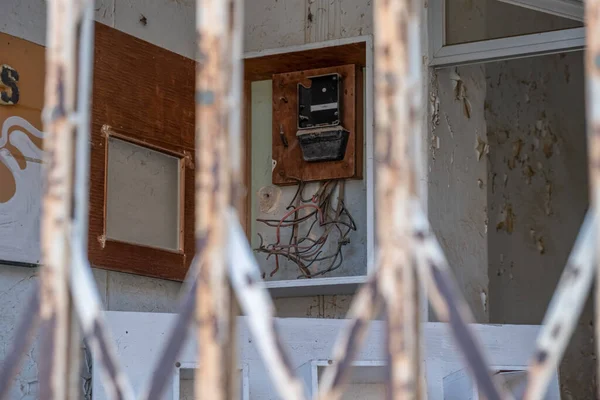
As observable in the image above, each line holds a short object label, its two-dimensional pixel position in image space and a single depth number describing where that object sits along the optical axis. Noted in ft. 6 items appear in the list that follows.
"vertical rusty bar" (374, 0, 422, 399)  8.68
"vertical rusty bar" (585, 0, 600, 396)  8.29
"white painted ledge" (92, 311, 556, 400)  21.20
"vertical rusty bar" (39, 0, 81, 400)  10.03
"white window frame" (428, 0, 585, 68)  26.08
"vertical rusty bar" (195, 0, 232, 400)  9.25
